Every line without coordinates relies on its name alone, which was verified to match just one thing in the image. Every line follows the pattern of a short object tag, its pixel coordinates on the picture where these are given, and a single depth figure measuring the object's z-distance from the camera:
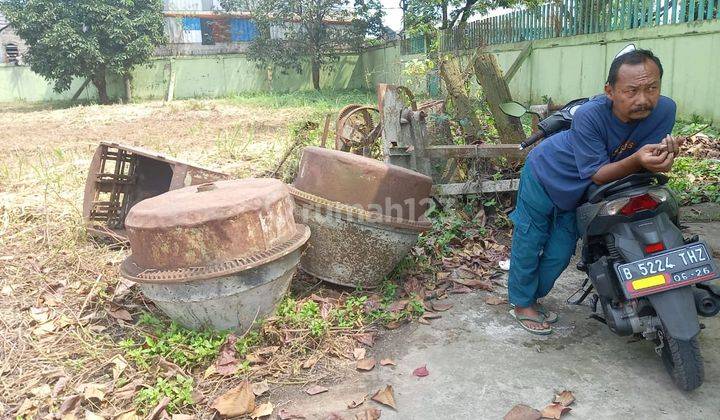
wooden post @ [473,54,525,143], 4.84
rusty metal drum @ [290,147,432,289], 3.49
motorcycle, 2.36
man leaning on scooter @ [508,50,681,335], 2.41
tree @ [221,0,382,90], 22.17
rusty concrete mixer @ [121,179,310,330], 2.87
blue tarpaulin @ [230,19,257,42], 25.86
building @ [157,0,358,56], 23.95
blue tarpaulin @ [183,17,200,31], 24.78
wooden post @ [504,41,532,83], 11.63
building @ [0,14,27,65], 27.92
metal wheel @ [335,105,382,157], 4.71
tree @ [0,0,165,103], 17.95
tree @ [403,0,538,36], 15.83
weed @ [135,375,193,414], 2.62
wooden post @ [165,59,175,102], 22.33
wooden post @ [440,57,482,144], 5.14
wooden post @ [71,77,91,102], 21.24
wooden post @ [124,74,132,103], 21.80
